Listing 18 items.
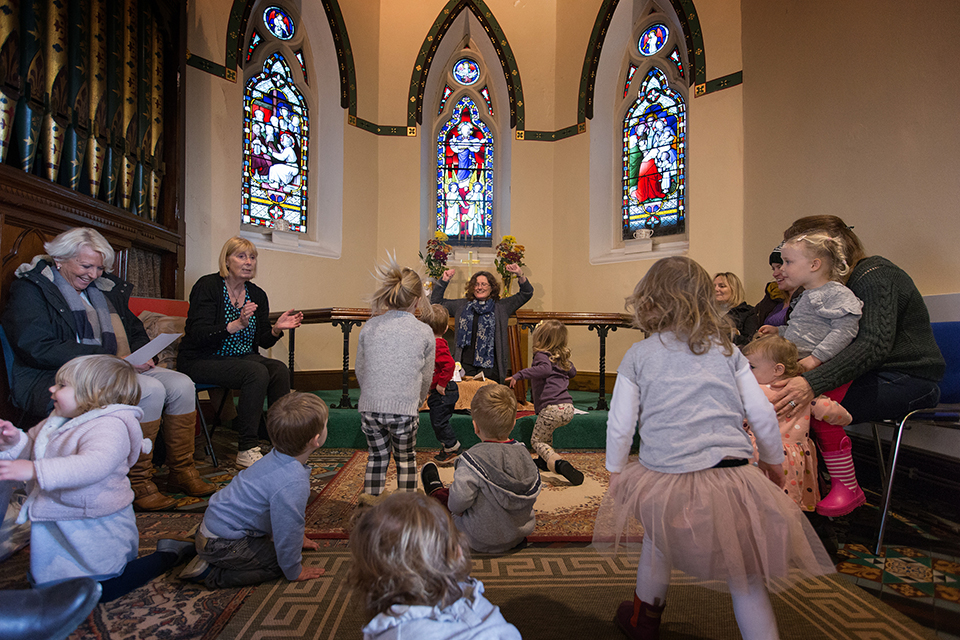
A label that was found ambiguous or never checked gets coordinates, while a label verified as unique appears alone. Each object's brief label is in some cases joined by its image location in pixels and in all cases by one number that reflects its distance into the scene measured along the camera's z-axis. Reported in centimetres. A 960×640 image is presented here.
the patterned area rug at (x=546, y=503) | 259
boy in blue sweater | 198
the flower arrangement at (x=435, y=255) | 689
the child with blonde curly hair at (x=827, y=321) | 248
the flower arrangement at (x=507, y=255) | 685
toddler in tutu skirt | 146
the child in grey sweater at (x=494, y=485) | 225
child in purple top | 384
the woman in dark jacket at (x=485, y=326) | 527
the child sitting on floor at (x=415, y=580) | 104
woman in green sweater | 243
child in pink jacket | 175
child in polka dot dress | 241
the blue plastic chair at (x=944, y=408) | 240
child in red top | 369
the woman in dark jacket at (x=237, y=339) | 347
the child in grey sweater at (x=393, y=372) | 273
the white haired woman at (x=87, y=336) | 256
